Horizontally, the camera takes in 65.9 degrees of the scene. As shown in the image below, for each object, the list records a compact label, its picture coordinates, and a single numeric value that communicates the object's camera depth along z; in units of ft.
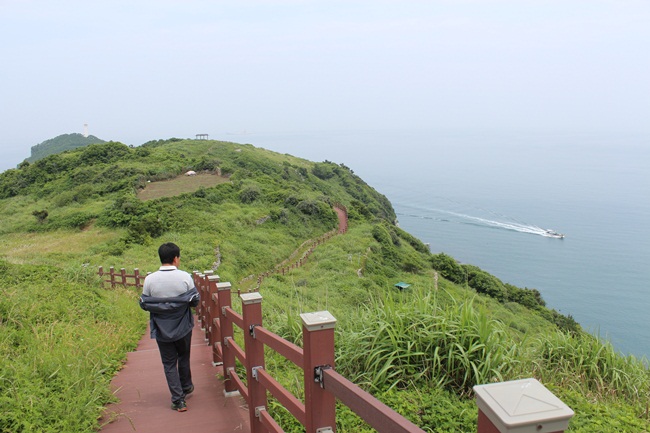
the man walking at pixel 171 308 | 15.43
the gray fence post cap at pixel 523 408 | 4.14
